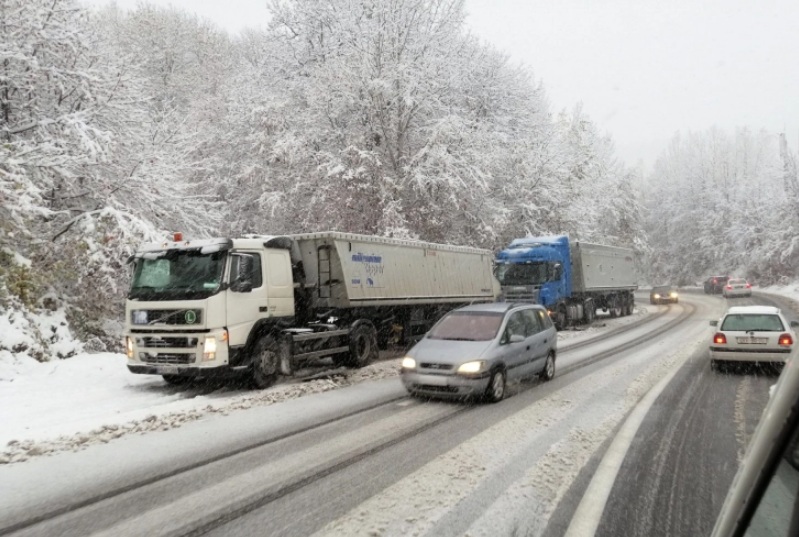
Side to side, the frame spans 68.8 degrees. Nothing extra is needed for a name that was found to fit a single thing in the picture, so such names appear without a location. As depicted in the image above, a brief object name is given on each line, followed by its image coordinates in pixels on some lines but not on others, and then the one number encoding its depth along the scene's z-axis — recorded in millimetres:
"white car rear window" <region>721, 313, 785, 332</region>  11766
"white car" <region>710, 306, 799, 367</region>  11461
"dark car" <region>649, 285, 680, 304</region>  40656
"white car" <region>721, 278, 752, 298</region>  44531
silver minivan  9141
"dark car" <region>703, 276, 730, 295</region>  53125
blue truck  23141
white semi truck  10320
